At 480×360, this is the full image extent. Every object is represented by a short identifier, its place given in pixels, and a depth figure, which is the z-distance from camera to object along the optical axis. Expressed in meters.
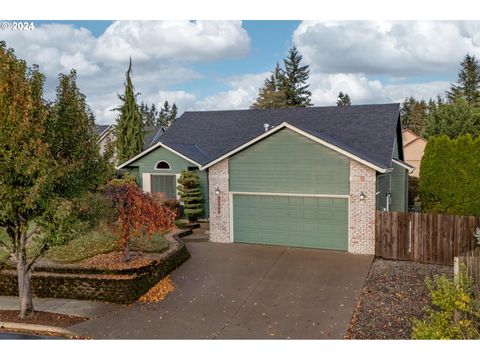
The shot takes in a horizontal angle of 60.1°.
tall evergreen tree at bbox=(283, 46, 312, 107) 56.47
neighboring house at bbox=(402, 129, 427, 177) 39.50
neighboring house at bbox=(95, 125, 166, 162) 48.84
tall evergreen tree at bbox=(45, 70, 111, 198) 10.09
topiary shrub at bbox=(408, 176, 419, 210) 26.20
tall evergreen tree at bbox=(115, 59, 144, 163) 34.56
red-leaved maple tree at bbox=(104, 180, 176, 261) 12.64
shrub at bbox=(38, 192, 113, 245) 9.52
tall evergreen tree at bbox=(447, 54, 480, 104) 58.91
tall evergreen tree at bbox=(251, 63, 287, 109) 54.50
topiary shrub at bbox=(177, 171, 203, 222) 20.53
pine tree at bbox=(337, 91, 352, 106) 79.25
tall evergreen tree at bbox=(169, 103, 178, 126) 99.51
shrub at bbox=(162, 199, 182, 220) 21.00
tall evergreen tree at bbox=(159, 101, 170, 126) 100.91
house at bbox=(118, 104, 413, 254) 15.21
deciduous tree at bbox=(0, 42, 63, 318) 9.08
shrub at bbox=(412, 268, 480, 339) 7.42
